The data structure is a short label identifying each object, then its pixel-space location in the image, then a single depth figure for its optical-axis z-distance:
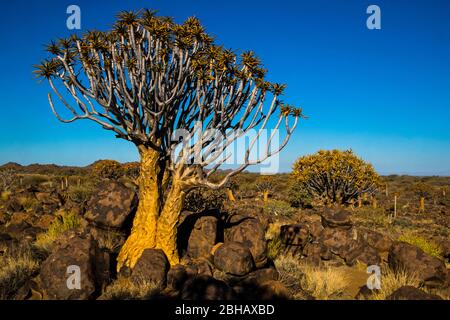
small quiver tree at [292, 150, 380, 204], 17.02
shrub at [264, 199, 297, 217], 15.47
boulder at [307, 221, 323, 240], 9.27
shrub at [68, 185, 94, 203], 15.27
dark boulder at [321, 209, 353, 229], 9.51
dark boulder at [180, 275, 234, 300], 4.84
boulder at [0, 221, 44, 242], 8.06
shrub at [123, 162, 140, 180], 28.27
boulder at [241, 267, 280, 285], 5.71
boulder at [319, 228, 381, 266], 7.79
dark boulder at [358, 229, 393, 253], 8.96
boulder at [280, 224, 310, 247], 8.38
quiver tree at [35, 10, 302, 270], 5.91
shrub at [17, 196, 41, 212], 12.15
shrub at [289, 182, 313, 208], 18.48
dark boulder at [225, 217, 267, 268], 6.75
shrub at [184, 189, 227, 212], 11.02
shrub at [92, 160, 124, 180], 27.42
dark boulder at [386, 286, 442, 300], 4.63
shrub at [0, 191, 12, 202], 15.49
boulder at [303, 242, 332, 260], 7.88
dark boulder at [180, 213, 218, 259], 6.81
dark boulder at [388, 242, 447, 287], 6.33
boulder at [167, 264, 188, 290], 5.51
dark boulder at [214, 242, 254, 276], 6.12
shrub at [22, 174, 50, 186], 28.89
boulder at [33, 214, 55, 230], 8.96
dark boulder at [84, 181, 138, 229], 6.99
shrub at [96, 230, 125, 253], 6.87
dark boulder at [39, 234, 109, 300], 4.82
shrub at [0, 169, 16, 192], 21.73
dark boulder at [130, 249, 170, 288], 5.52
